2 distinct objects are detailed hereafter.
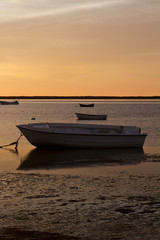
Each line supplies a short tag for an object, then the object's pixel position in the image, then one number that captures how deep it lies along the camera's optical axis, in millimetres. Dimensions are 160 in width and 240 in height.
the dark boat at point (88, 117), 73462
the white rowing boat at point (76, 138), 24344
